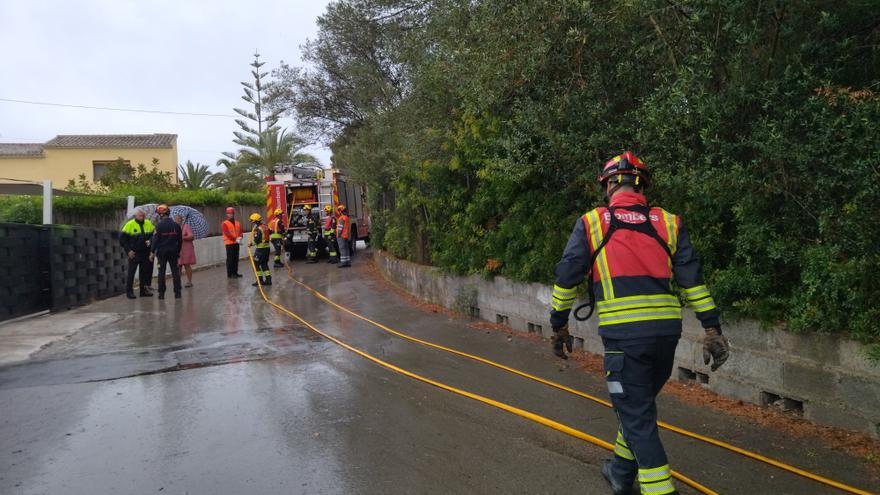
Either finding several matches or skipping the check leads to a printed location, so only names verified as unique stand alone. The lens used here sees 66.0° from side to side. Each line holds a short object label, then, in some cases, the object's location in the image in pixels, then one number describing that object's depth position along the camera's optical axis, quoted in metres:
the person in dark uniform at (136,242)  13.54
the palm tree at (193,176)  37.88
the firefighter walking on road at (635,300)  3.62
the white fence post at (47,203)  11.95
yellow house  42.38
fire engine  22.28
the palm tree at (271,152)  39.03
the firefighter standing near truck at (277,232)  19.54
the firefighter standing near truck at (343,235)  19.06
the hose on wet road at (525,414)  4.16
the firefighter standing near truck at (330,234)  20.91
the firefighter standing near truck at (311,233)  22.30
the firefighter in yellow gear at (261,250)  15.65
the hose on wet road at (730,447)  4.08
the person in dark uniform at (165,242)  13.47
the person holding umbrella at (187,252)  15.92
